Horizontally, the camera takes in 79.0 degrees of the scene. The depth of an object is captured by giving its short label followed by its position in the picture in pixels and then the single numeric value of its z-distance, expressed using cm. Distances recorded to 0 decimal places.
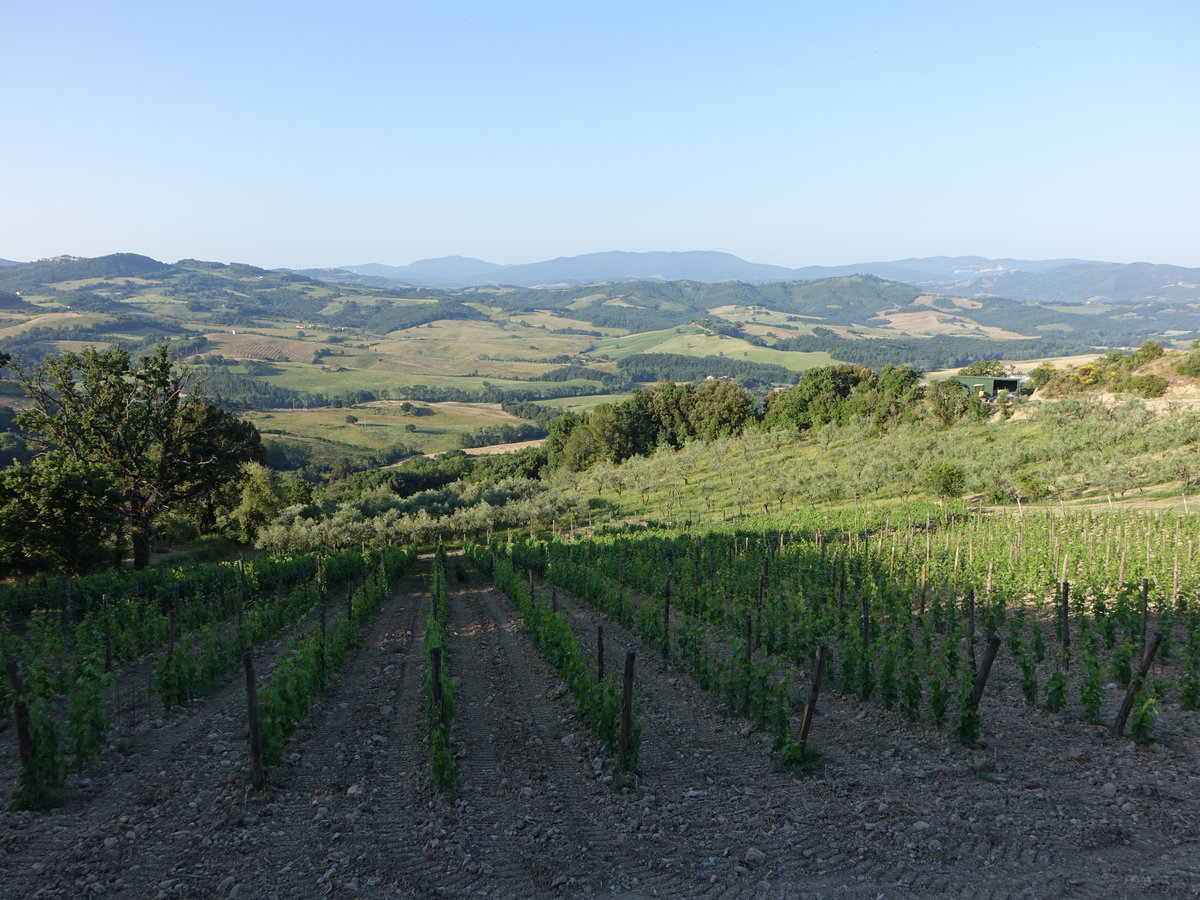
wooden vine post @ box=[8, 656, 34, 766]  744
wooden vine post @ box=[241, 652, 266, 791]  800
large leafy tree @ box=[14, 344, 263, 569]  2966
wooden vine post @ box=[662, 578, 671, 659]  1400
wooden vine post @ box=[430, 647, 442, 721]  909
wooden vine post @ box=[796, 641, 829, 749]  862
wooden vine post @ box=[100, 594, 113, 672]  1338
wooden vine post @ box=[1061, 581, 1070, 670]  1230
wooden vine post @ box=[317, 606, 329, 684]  1235
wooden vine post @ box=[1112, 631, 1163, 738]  892
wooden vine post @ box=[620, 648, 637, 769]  863
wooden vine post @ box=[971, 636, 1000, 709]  876
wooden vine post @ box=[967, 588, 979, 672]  1160
